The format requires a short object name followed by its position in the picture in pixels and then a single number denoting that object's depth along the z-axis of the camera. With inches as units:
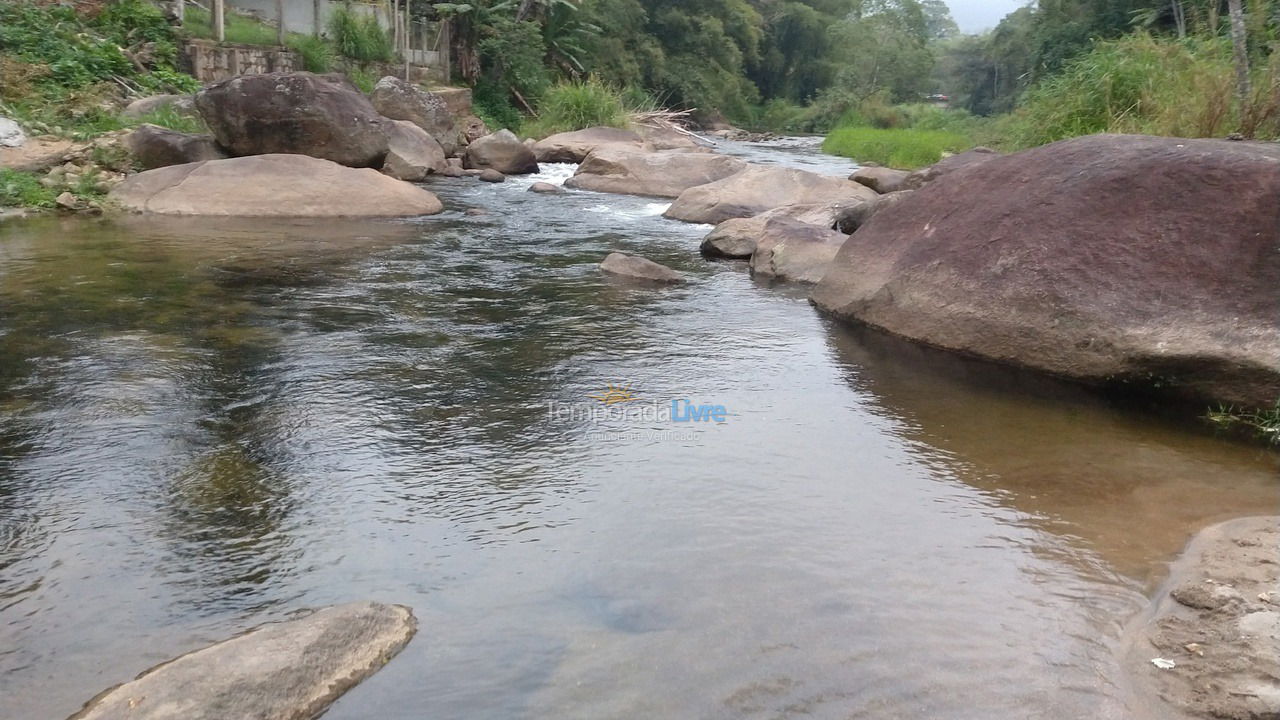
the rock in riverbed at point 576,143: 754.8
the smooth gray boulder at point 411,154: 574.2
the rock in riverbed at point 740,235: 377.1
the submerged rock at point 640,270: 326.0
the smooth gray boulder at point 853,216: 392.2
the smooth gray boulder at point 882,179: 510.9
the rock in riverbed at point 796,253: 332.8
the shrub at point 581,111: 901.8
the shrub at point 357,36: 883.4
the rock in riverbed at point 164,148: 486.0
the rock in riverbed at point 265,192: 433.4
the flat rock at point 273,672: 97.2
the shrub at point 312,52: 802.2
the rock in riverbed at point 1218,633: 101.2
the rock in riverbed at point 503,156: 667.4
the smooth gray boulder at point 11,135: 473.4
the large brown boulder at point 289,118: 494.9
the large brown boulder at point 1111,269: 193.2
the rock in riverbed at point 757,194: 477.7
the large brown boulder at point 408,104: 677.9
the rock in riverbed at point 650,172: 598.9
